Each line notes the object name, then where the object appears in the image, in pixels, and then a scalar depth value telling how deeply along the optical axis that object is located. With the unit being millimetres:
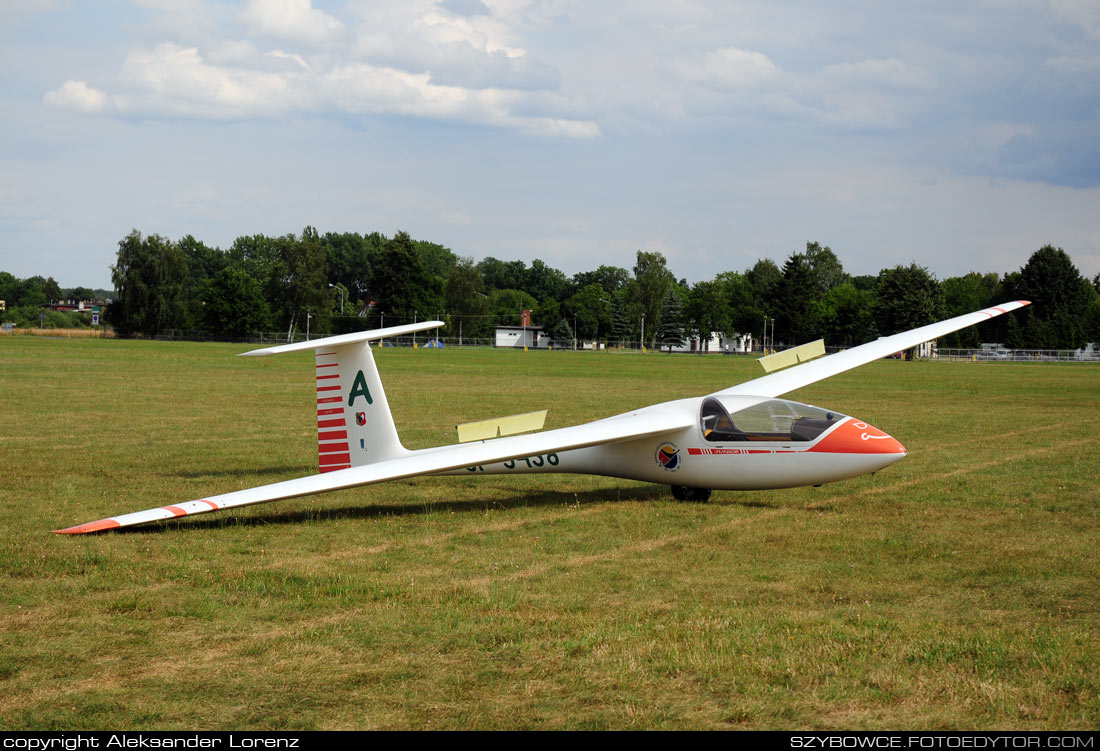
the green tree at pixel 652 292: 154000
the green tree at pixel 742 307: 153875
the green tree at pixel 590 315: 160250
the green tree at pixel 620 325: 155750
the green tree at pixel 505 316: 172488
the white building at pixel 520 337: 156875
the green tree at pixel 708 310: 156000
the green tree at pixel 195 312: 140900
